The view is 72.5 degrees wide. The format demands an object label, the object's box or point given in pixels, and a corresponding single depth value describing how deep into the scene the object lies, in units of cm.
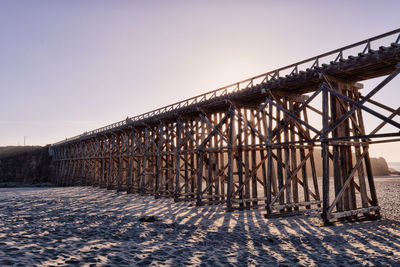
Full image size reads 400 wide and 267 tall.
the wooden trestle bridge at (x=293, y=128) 923
